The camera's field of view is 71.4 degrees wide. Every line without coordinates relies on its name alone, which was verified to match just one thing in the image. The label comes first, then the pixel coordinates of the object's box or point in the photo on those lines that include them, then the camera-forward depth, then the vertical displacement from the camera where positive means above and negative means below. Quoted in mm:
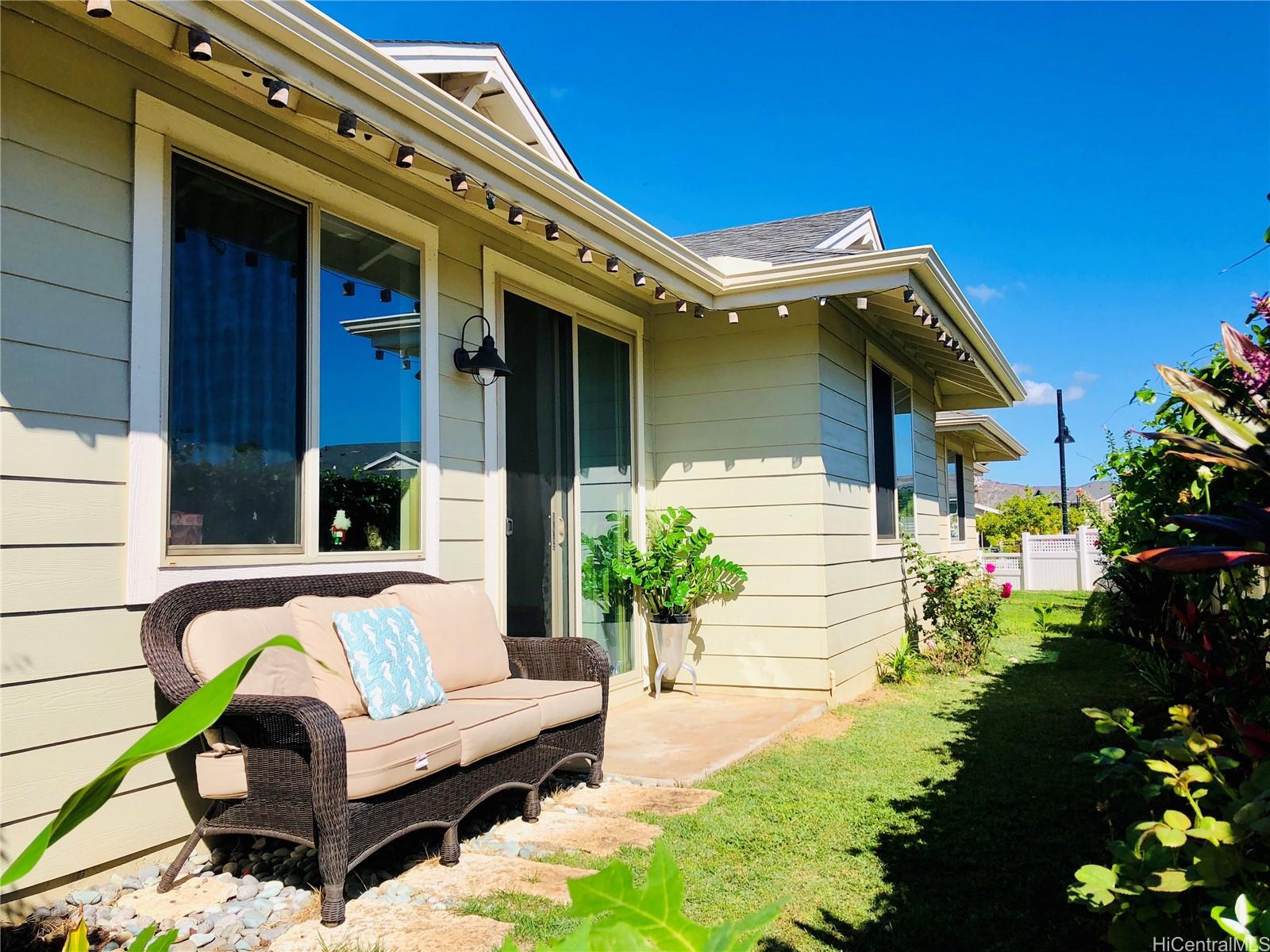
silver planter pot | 6219 -841
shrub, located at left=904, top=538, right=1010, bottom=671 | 7641 -800
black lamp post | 24297 +2293
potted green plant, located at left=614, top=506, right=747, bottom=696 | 6230 -372
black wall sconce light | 4633 +873
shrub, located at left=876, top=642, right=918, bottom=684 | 7384 -1212
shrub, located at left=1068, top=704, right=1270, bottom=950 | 1515 -617
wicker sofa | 2680 -704
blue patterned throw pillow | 3268 -505
